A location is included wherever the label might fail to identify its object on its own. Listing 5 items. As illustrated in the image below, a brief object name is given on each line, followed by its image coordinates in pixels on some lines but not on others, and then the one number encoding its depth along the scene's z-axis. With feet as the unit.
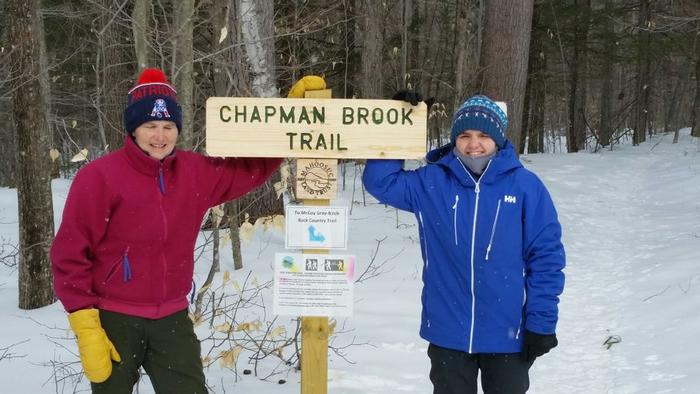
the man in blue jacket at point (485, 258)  7.95
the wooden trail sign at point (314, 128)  8.26
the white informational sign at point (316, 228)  8.41
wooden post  8.63
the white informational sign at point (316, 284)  8.48
